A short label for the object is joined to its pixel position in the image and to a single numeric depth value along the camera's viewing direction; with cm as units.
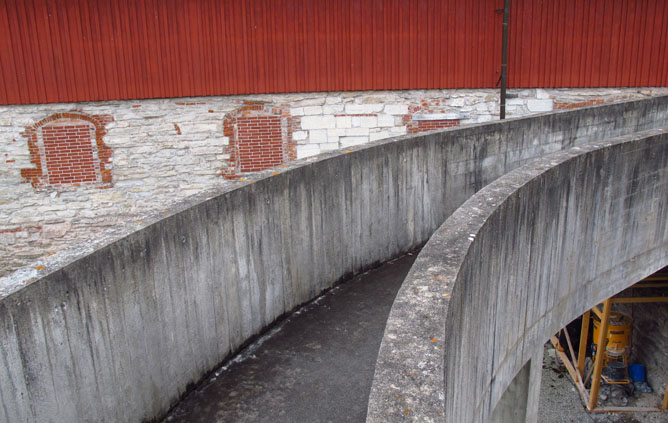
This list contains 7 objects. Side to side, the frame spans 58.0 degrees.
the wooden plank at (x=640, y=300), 1157
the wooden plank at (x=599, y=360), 1174
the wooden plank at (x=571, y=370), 1237
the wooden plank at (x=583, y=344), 1262
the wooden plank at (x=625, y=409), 1158
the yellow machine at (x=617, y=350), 1223
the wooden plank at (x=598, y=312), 1213
